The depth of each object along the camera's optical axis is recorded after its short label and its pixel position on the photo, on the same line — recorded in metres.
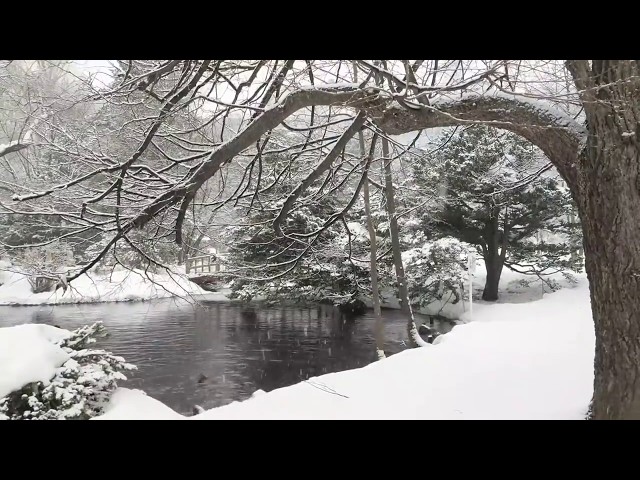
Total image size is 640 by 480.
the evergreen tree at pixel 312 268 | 13.65
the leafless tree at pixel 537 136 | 2.84
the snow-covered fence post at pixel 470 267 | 13.39
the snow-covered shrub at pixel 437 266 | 13.80
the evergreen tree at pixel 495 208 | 14.23
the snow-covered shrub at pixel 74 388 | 4.31
